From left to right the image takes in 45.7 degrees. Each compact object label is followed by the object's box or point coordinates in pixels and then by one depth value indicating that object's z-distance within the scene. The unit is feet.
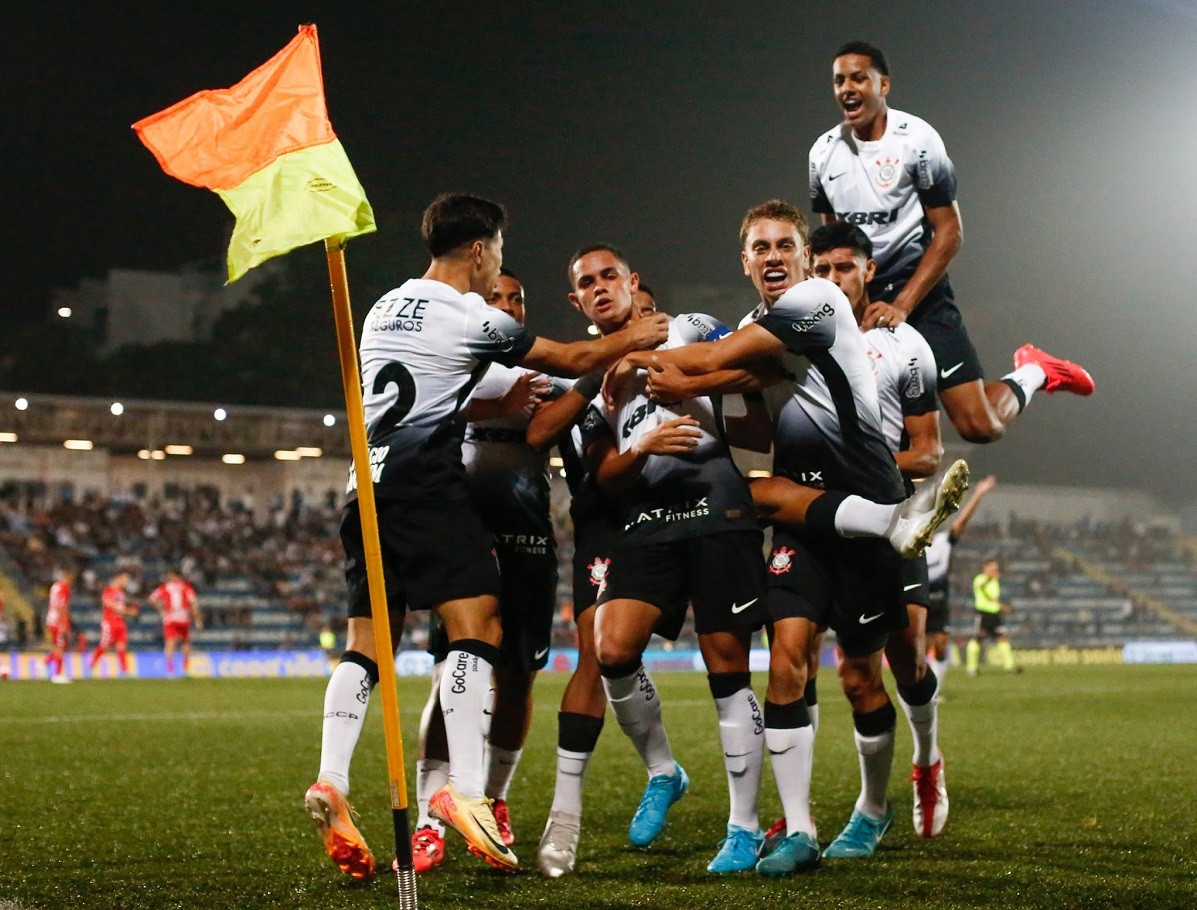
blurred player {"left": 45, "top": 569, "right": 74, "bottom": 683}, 81.05
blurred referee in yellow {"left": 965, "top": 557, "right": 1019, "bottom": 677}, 81.35
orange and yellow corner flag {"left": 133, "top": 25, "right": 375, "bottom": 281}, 13.92
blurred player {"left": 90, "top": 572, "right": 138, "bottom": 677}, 84.58
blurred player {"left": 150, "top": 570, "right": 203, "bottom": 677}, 87.86
